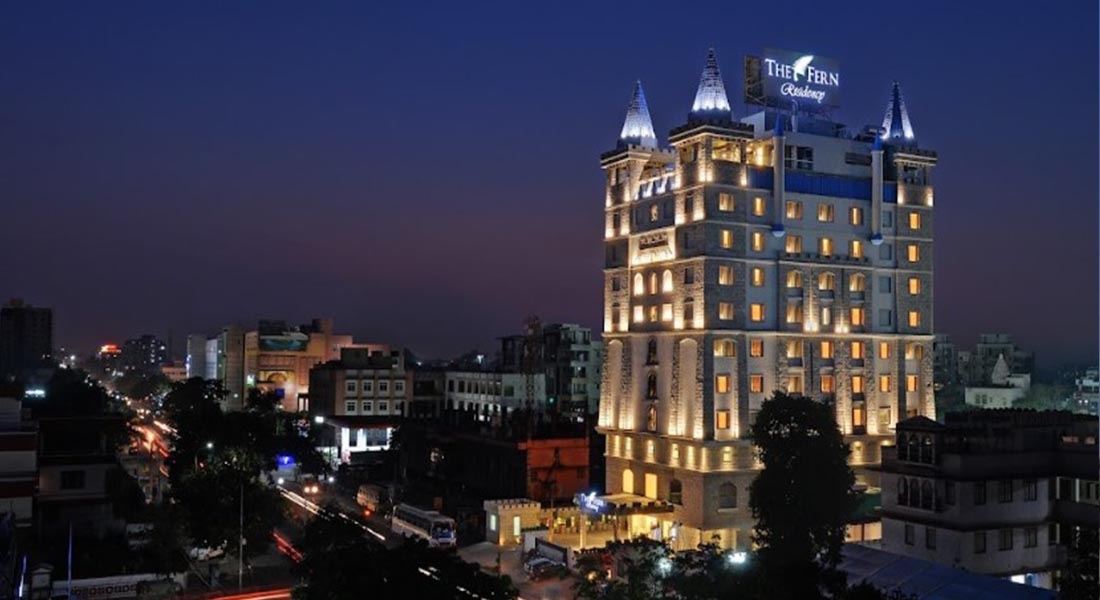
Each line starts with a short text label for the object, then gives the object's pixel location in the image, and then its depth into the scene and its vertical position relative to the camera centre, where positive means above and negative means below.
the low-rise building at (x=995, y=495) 51.81 -7.92
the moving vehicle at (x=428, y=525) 63.97 -12.02
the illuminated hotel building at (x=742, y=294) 71.00 +3.81
